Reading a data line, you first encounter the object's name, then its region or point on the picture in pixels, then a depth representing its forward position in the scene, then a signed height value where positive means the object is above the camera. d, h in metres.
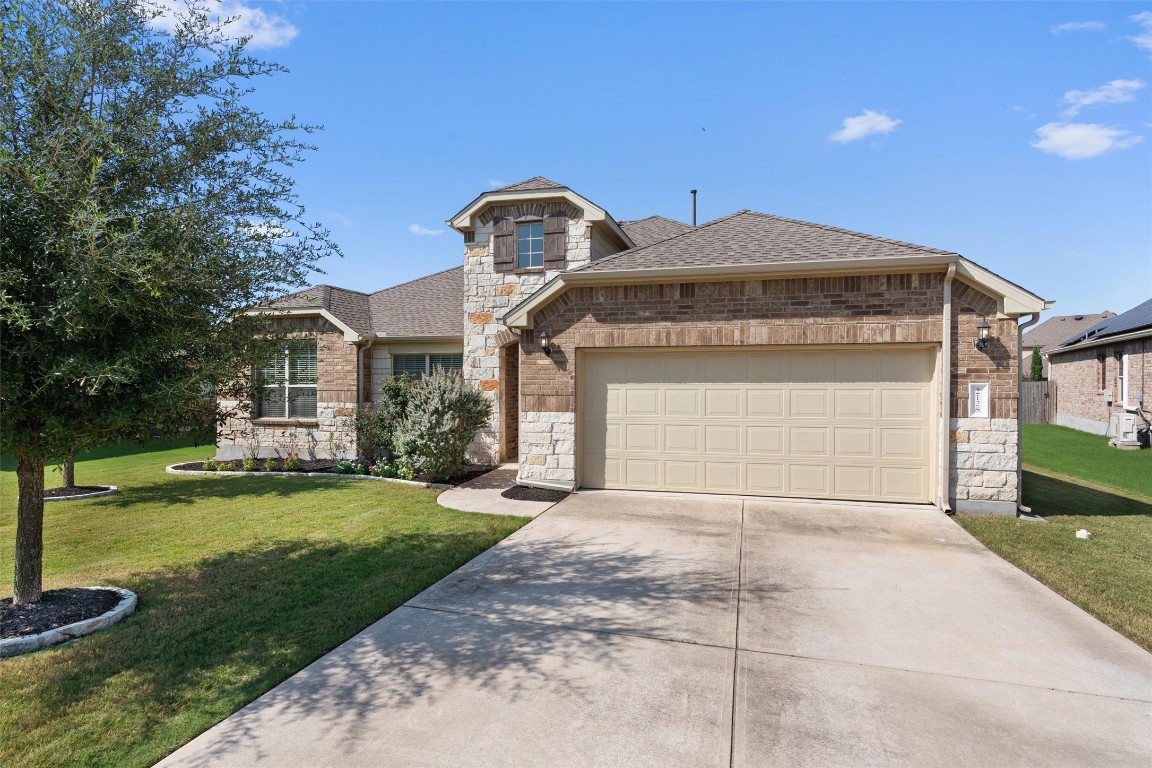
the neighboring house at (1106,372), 17.42 +0.59
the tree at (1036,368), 29.47 +1.06
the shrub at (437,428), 10.61 -0.88
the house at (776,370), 8.12 +0.26
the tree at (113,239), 3.88 +1.08
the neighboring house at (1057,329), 38.38 +4.27
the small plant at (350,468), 12.08 -1.88
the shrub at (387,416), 11.80 -0.75
